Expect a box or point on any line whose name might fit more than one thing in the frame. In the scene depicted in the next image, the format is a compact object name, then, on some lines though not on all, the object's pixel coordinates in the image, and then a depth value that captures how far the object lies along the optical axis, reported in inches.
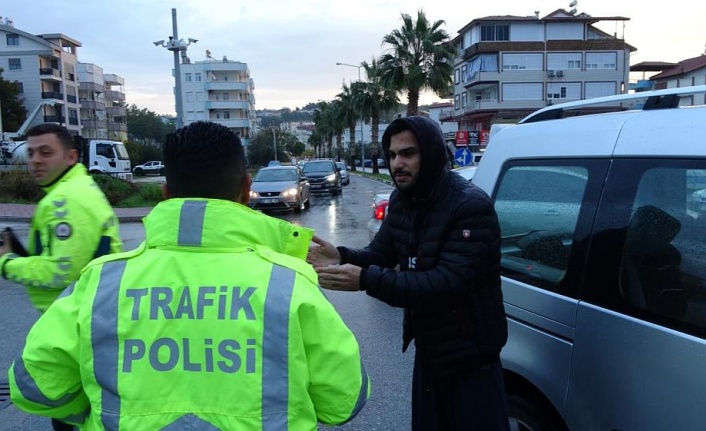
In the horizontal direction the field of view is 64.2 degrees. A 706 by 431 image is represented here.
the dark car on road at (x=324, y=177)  1020.5
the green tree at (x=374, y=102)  1934.1
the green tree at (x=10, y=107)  2358.5
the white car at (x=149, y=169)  2470.2
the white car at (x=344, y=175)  1393.5
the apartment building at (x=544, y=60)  2561.5
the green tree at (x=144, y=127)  4308.6
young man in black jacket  82.4
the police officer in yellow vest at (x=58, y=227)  102.3
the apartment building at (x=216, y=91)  3786.9
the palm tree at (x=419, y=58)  1344.7
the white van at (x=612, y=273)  75.5
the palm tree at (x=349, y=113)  2364.9
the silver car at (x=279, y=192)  693.9
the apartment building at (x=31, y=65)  2706.7
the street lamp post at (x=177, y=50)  881.5
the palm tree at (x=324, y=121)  3208.2
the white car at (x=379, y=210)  288.8
